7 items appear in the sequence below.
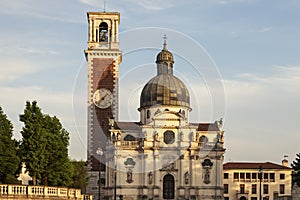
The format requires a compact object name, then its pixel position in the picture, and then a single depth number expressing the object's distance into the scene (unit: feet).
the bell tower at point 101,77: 343.87
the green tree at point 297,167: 300.61
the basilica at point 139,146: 340.59
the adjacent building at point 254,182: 372.17
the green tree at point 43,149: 195.72
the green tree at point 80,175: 277.44
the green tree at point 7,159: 184.06
